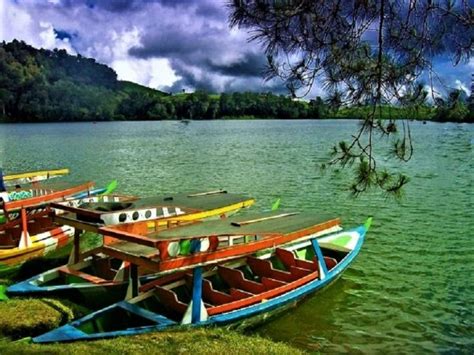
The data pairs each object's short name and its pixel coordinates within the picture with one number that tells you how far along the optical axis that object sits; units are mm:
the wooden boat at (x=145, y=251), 8719
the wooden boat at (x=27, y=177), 17734
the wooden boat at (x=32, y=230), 13242
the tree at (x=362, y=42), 5660
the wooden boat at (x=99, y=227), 10062
